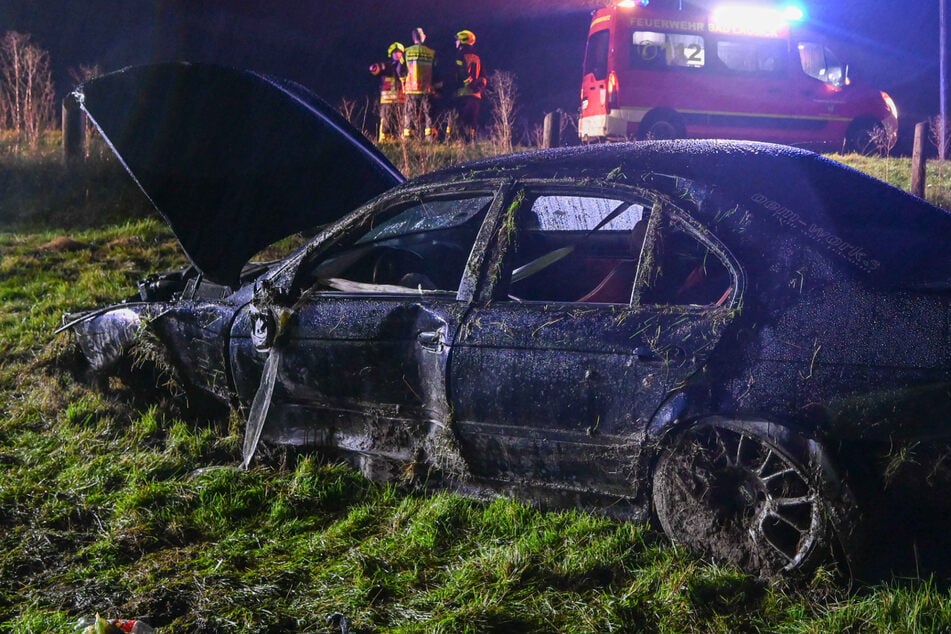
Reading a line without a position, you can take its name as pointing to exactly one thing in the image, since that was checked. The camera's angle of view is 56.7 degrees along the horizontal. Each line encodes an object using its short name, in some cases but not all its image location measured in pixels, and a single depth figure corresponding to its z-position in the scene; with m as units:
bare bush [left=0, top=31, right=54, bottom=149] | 11.99
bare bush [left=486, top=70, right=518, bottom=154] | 10.33
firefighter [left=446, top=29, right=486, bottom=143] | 14.74
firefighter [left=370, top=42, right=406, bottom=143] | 14.91
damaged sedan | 2.59
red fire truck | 11.96
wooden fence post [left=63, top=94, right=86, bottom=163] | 11.45
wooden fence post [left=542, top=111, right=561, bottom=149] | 11.27
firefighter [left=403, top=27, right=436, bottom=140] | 14.51
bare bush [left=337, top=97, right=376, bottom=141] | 11.55
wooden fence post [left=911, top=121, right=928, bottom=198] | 8.53
